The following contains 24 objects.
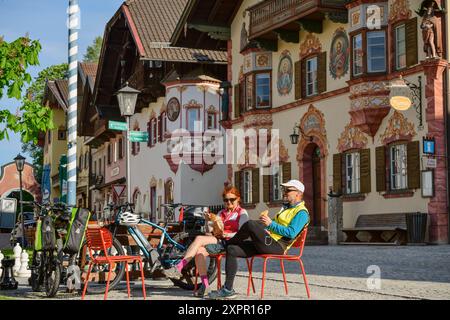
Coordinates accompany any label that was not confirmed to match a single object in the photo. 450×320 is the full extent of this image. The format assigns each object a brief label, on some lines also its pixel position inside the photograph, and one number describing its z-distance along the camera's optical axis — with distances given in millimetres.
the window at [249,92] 33438
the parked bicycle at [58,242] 11289
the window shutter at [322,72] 29391
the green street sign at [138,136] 19000
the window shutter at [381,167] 26281
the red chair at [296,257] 10297
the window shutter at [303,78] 30859
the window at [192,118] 40312
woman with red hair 11023
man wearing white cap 10367
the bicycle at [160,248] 11773
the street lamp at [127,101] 18578
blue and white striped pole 18922
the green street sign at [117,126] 19391
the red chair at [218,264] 11064
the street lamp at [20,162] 34469
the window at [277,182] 32500
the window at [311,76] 30328
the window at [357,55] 26594
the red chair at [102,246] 10891
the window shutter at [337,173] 28531
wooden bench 25141
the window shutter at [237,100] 35453
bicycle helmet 11703
